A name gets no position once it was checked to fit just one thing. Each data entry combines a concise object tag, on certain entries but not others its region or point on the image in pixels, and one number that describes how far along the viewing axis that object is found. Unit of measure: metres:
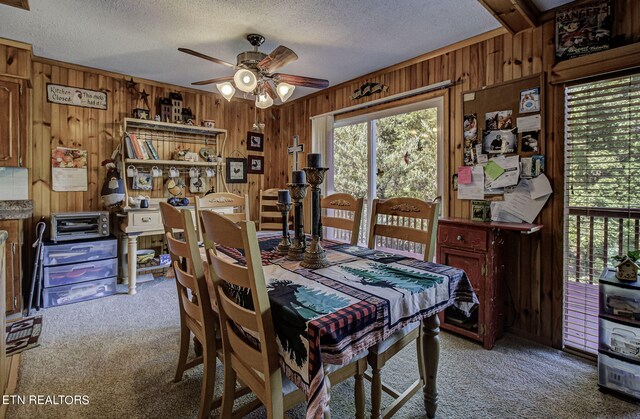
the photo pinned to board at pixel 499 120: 2.42
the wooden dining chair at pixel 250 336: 1.00
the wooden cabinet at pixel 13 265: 2.68
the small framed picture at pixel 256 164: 4.71
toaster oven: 2.99
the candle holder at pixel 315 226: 1.44
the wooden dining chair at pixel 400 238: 1.32
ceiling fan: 2.32
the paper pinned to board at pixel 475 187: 2.59
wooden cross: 3.14
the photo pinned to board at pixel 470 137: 2.62
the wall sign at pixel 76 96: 3.27
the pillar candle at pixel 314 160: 1.46
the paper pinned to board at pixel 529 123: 2.29
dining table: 0.93
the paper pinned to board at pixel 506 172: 2.38
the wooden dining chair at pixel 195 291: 1.36
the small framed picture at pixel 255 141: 4.66
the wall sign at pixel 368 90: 3.37
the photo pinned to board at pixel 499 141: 2.40
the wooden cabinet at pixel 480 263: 2.21
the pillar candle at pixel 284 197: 1.73
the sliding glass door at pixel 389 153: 3.05
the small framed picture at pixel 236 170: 4.48
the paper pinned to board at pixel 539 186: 2.24
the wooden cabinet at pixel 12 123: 2.73
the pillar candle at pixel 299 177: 1.53
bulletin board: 2.28
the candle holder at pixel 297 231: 1.56
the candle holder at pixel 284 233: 1.74
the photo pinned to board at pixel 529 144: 2.29
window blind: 1.96
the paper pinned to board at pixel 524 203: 2.29
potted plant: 1.72
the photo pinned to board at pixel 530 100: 2.28
